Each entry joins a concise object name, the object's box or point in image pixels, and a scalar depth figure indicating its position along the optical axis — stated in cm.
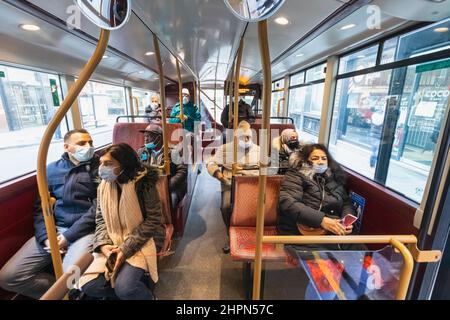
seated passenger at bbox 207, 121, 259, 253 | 263
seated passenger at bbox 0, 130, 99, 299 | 154
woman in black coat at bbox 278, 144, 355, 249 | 177
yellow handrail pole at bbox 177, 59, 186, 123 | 297
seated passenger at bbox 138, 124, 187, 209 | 231
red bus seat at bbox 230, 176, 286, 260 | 184
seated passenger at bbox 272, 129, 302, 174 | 276
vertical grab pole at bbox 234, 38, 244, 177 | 209
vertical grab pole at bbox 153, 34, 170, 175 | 195
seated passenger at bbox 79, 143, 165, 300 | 146
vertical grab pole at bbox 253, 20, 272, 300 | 77
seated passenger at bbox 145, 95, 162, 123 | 450
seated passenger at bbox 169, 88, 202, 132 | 421
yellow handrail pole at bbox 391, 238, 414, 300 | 91
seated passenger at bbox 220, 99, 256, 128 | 476
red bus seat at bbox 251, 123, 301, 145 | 320
